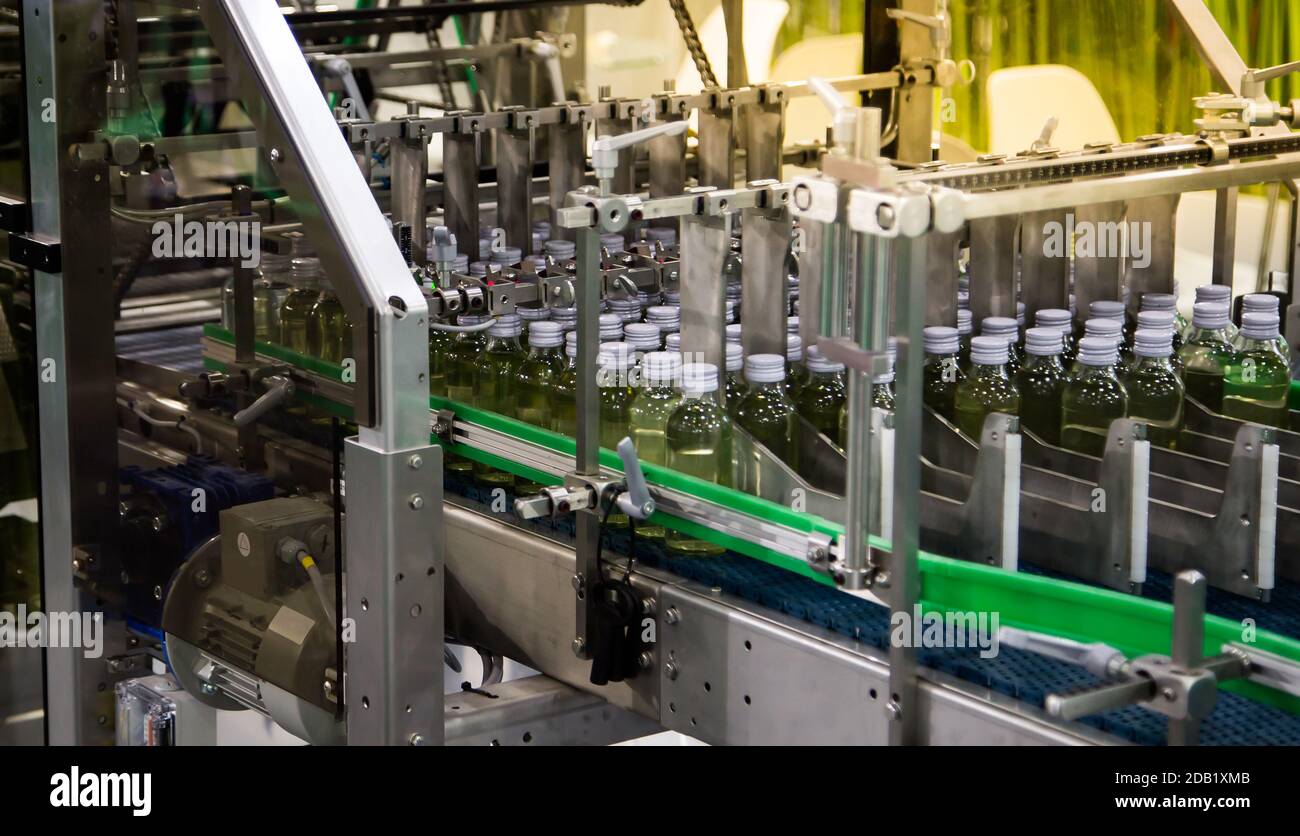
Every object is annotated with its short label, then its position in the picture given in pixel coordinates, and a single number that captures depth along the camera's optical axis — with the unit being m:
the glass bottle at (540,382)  2.41
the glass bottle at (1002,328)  2.24
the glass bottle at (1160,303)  2.37
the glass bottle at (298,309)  2.44
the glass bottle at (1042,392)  2.27
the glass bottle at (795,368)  2.33
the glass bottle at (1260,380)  2.31
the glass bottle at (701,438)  2.15
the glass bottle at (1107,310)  2.35
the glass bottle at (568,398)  2.38
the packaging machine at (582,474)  1.75
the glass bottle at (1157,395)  2.24
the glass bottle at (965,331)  2.37
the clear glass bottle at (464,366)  2.50
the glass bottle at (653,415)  2.19
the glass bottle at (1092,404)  2.21
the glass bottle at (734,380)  2.23
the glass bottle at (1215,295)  2.32
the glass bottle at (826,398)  2.29
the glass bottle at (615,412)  2.30
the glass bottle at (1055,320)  2.26
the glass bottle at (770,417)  2.22
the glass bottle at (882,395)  2.20
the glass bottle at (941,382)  2.28
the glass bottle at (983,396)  2.22
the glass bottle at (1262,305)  2.29
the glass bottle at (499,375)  2.47
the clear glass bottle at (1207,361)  2.35
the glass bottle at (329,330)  2.14
